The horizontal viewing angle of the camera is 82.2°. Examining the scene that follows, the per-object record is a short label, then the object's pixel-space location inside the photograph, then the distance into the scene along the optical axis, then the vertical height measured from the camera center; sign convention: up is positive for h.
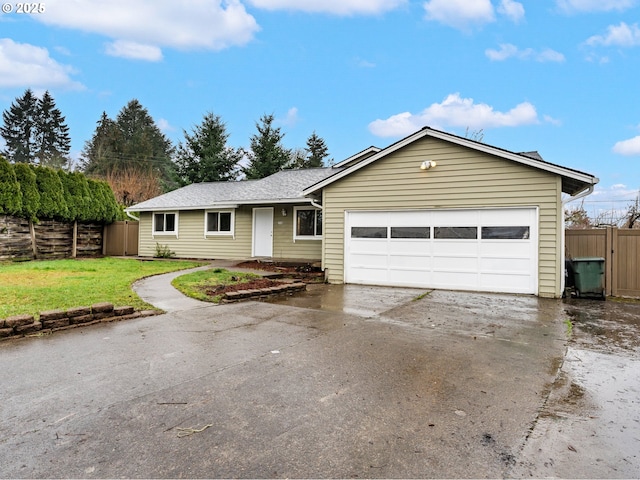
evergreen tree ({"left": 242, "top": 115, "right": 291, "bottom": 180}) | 32.69 +8.16
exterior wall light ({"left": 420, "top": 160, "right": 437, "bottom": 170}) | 9.91 +2.16
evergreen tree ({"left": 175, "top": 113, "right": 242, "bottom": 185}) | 32.47 +7.88
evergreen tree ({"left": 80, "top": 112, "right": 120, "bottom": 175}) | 37.81 +9.92
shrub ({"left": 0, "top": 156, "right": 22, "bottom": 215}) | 14.18 +1.89
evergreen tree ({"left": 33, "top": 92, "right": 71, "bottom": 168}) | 42.53 +12.72
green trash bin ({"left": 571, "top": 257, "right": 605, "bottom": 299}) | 8.91 -0.72
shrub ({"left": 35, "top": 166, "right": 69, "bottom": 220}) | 15.81 +1.97
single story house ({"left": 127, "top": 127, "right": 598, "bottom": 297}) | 8.86 +0.74
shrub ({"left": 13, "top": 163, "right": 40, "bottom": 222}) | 15.02 +2.05
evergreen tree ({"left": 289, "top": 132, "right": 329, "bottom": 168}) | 38.75 +9.67
